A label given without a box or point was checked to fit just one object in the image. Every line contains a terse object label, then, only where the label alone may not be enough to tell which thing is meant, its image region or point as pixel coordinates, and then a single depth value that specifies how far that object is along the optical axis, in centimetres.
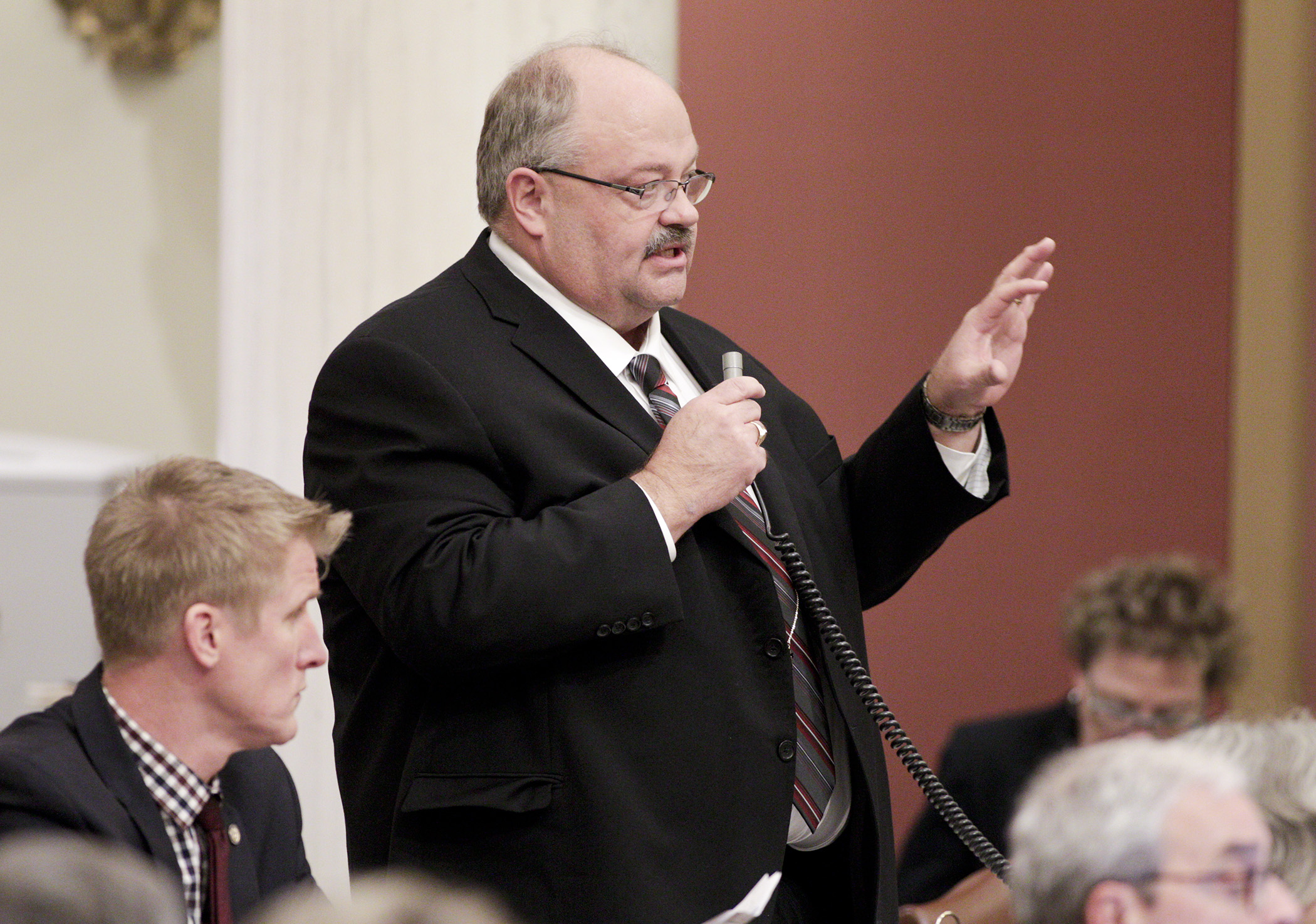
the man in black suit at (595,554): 769
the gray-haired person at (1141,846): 715
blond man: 758
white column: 852
